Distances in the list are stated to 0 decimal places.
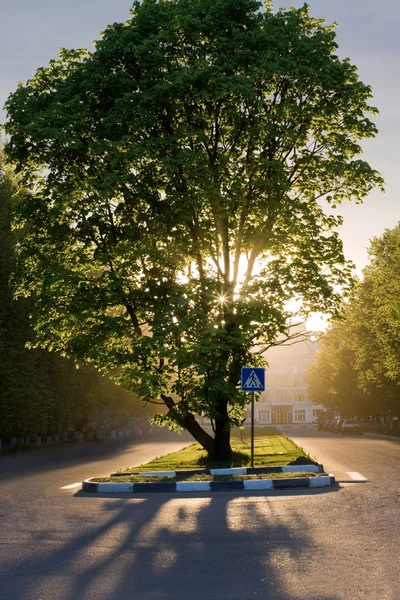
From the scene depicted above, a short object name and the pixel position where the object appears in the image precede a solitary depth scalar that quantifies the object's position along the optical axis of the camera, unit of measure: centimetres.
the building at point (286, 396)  16450
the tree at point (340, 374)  8144
